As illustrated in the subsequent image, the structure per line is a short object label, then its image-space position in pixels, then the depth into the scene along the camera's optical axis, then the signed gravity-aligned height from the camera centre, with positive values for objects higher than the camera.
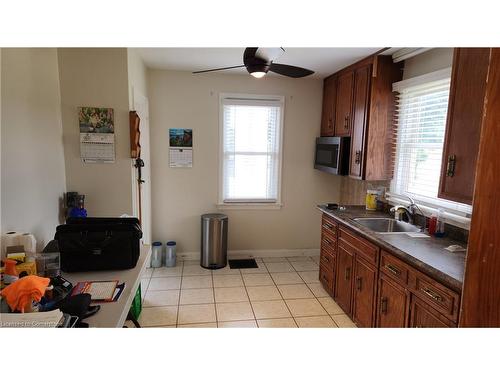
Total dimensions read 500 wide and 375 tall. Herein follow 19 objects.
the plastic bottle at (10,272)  1.35 -0.60
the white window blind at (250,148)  3.88 +0.03
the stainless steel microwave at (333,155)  3.37 -0.02
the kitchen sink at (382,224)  2.68 -0.63
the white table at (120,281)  1.23 -0.70
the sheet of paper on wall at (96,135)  2.46 +0.11
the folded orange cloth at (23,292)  1.12 -0.56
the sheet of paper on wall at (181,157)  3.81 -0.10
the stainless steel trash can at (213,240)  3.72 -1.13
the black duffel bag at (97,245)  1.65 -0.54
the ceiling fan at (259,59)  1.98 +0.63
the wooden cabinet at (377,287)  1.65 -0.92
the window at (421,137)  2.45 +0.16
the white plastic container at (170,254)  3.76 -1.32
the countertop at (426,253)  1.56 -0.61
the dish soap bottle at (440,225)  2.24 -0.53
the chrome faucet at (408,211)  2.60 -0.49
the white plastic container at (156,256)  3.72 -1.33
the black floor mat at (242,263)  3.86 -1.48
